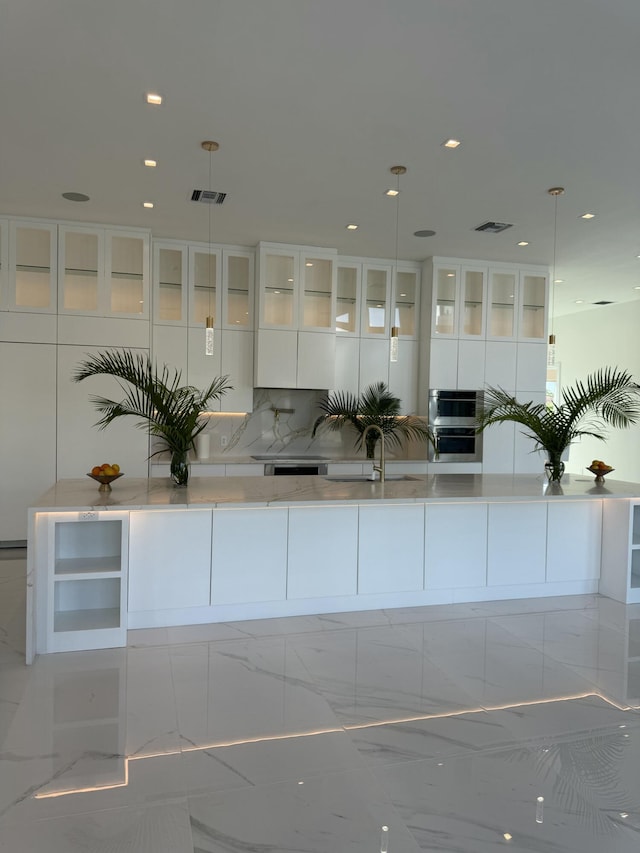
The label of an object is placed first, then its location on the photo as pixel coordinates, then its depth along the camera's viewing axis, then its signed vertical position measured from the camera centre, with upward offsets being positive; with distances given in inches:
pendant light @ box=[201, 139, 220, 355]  149.9 +23.5
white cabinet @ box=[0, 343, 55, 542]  216.2 -7.8
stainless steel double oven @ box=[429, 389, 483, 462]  266.2 -2.5
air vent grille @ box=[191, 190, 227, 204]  184.9 +67.9
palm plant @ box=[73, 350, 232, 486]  151.9 +0.1
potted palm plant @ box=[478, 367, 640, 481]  179.8 +2.5
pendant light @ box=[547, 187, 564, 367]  176.4 +68.0
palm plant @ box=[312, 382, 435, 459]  261.2 +1.0
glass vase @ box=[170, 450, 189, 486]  156.4 -14.5
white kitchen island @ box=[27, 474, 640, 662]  132.5 -34.0
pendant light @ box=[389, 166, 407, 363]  163.6 +23.2
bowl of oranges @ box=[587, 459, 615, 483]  183.3 -14.3
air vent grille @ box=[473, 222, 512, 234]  212.4 +69.4
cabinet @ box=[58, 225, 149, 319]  219.9 +51.8
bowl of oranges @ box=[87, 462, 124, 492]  142.3 -15.5
